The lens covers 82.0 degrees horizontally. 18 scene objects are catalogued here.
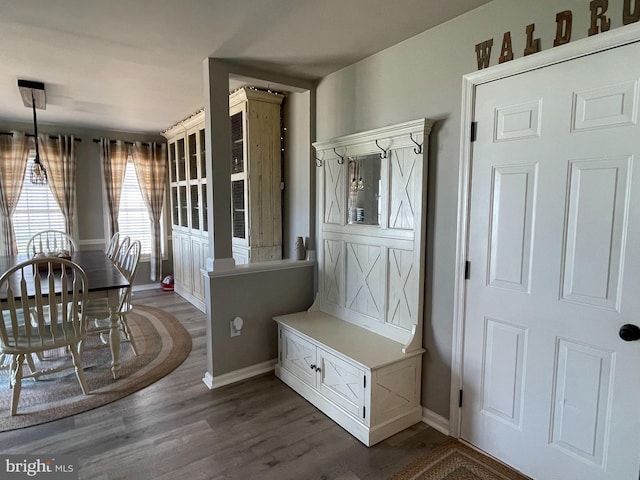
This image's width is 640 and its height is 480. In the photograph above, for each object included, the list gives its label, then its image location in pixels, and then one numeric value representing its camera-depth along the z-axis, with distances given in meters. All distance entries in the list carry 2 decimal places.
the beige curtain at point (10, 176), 4.76
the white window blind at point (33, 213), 4.99
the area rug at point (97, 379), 2.53
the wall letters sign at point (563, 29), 1.49
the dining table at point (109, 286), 2.74
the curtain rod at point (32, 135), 4.74
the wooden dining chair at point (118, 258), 4.08
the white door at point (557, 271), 1.57
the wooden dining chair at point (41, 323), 2.35
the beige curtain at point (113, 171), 5.41
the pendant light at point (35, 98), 3.24
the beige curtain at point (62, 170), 5.01
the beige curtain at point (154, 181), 5.69
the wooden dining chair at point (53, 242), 4.91
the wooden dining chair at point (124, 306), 3.20
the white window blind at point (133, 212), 5.67
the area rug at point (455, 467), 1.92
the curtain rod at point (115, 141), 5.37
